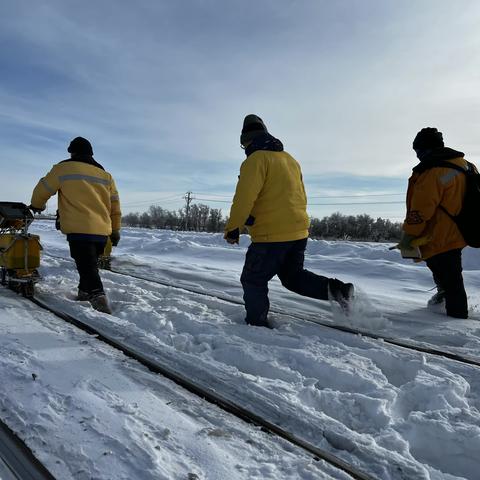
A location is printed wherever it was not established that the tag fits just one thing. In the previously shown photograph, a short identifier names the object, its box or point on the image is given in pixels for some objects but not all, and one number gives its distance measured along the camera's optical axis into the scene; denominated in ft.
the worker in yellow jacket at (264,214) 12.30
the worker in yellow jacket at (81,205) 15.20
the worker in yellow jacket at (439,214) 13.99
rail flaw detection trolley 15.71
